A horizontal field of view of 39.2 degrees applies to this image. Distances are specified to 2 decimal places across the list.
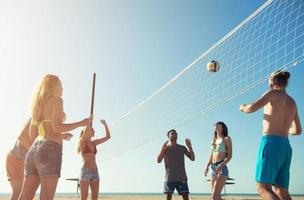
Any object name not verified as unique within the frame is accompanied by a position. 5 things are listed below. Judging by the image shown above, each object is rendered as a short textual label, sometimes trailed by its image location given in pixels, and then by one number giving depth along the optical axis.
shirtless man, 4.66
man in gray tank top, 8.41
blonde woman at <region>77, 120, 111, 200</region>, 6.89
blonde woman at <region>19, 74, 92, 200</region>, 4.17
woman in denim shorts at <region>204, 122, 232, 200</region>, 8.00
